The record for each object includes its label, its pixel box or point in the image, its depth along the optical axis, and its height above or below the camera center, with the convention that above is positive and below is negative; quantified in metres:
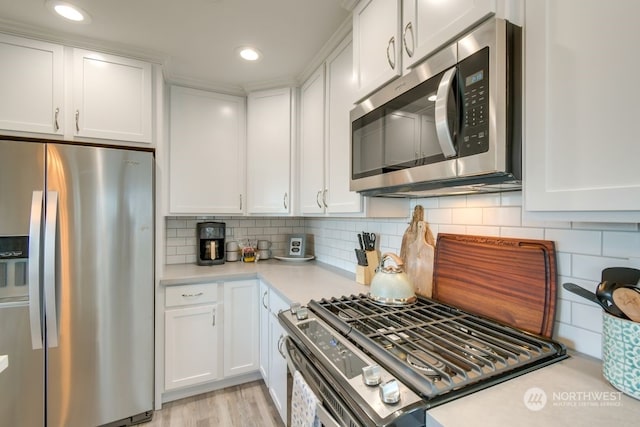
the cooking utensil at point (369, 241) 1.88 -0.19
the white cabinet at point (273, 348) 1.59 -0.86
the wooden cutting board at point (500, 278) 1.00 -0.26
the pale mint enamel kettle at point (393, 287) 1.30 -0.33
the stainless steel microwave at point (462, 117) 0.78 +0.29
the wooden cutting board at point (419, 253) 1.47 -0.21
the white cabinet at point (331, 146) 1.63 +0.44
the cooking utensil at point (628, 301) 0.68 -0.21
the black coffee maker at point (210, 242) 2.53 -0.26
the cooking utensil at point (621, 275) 0.79 -0.17
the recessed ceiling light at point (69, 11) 1.51 +1.06
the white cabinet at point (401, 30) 0.86 +0.65
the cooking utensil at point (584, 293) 0.75 -0.21
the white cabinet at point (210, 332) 2.05 -0.87
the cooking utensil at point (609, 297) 0.71 -0.21
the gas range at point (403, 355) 0.70 -0.42
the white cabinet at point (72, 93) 1.69 +0.73
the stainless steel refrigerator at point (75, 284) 1.57 -0.41
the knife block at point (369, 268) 1.82 -0.35
